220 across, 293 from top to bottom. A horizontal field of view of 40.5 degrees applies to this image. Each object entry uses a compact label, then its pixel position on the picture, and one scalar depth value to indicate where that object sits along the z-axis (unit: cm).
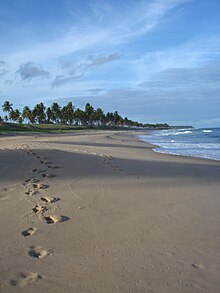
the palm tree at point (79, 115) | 12438
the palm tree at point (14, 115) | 10892
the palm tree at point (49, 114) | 11775
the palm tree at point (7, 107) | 10644
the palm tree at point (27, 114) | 10938
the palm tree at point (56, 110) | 11869
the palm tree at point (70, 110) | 12128
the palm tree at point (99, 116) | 14050
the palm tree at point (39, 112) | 10794
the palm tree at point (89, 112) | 12875
